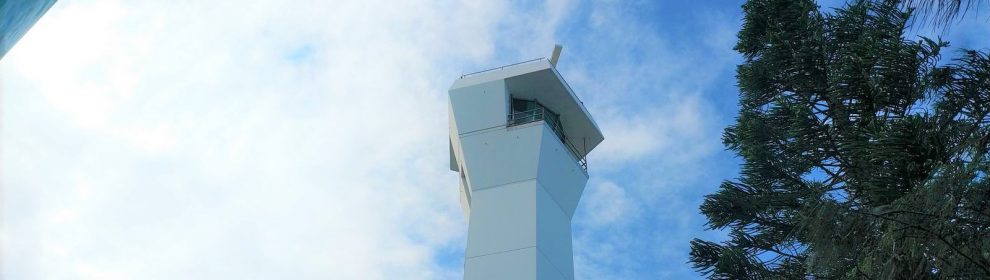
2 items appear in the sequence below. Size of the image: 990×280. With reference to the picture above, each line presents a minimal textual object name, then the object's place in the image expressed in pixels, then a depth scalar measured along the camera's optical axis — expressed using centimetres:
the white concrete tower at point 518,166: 2092
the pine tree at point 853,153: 829
